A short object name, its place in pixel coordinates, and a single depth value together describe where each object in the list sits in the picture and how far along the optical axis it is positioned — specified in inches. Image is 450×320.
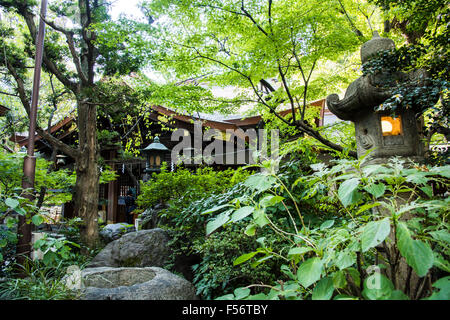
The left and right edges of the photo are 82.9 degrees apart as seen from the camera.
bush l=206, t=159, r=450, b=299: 30.7
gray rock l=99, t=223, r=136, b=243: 296.5
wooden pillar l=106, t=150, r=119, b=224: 498.2
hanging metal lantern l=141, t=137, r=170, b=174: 311.9
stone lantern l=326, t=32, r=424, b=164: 154.5
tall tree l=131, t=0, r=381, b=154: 203.5
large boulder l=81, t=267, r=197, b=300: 104.5
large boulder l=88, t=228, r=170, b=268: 184.1
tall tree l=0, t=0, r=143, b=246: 245.8
